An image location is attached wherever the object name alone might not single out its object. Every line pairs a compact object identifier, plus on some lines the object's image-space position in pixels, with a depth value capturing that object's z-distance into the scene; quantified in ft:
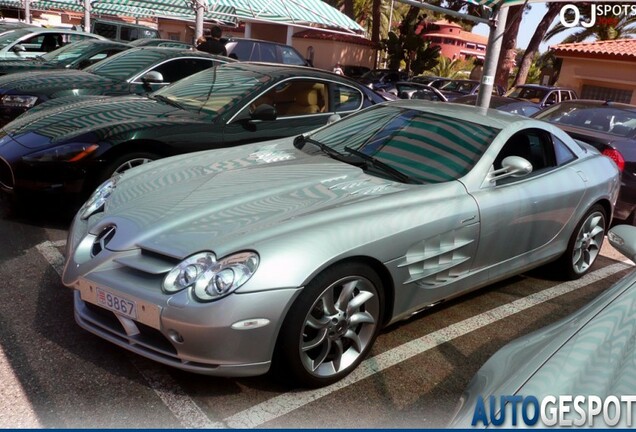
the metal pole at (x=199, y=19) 43.55
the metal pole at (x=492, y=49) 26.13
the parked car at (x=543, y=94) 49.90
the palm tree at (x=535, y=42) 78.12
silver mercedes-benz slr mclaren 8.57
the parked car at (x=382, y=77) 53.21
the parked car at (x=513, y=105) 33.68
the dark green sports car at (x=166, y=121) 15.12
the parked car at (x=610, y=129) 20.06
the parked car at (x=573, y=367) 5.24
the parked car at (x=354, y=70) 85.08
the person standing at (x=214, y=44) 34.09
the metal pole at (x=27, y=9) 73.72
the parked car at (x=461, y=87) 52.29
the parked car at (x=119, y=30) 60.39
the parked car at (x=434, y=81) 57.47
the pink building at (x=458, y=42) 185.59
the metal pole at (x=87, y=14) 61.52
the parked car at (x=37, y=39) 39.06
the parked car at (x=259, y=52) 39.40
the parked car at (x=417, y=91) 41.16
